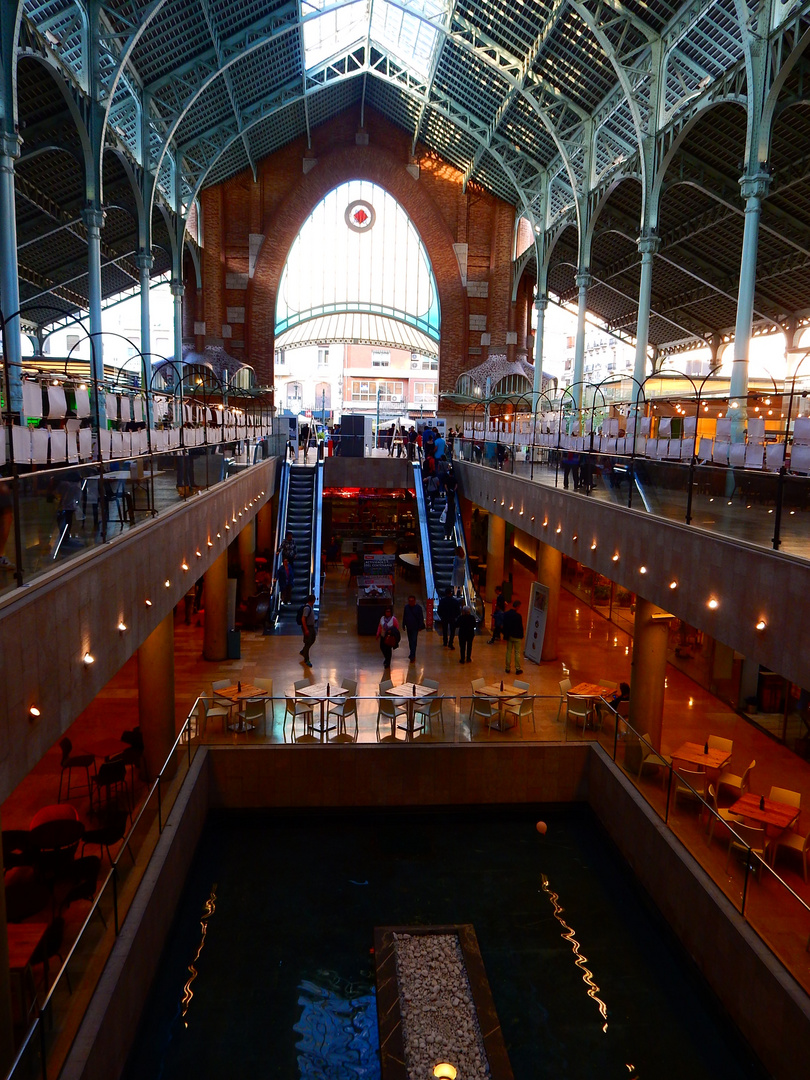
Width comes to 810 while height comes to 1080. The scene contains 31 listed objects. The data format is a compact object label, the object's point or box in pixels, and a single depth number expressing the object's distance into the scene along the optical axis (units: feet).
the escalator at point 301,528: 63.52
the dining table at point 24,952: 18.12
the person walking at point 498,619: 57.82
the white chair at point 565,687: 42.93
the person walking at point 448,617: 55.93
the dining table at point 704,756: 34.17
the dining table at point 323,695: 38.63
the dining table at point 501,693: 40.11
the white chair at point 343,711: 38.65
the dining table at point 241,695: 38.99
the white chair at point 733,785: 32.58
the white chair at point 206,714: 37.63
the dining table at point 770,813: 28.66
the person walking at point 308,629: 51.13
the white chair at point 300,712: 38.83
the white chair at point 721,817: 27.26
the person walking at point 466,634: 50.71
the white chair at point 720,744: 36.07
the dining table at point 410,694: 39.19
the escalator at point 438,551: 63.77
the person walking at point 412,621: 51.39
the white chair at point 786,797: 30.96
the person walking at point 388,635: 49.11
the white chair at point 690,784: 29.58
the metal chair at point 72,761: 32.94
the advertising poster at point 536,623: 54.08
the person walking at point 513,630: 50.44
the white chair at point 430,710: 39.68
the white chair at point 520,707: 40.34
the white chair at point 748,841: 25.29
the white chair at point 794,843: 26.37
